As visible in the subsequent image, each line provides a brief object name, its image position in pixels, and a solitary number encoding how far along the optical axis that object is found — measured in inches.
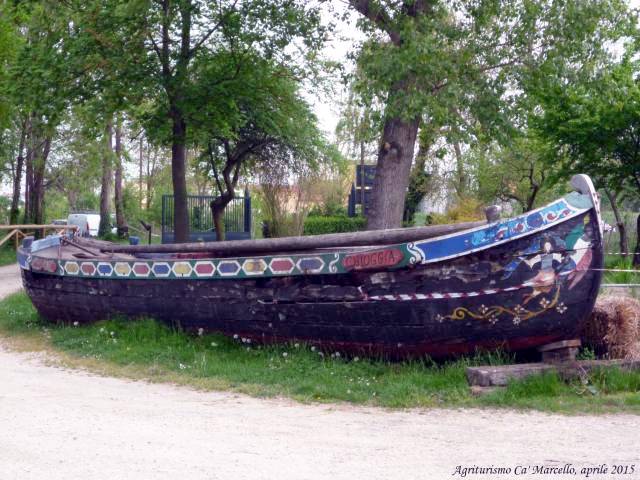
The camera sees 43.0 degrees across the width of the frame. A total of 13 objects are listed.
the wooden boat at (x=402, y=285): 307.1
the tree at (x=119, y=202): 1357.0
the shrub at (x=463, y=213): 983.1
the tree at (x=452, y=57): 498.6
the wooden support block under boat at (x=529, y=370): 298.7
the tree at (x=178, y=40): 596.1
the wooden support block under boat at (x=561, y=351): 316.5
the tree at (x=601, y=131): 684.1
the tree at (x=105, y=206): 1376.7
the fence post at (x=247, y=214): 1051.9
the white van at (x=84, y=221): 1409.9
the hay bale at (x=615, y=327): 329.7
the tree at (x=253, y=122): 637.3
